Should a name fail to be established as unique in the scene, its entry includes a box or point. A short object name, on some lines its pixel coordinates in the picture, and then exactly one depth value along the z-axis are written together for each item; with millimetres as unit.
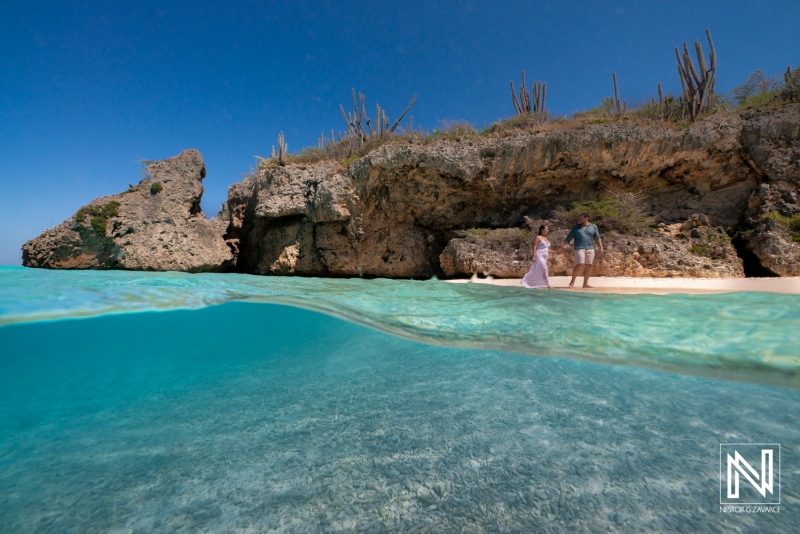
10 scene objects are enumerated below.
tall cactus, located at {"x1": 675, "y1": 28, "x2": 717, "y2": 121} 11250
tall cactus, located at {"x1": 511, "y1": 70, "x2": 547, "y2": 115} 13211
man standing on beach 8148
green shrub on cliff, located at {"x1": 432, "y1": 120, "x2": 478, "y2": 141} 12086
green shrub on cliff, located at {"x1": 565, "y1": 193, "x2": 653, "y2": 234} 10445
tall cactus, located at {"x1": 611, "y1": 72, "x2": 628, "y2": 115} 12219
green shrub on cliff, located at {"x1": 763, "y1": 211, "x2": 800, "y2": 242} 8945
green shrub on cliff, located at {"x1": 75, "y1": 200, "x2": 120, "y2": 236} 11164
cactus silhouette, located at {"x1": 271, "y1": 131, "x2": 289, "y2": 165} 13498
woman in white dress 8414
